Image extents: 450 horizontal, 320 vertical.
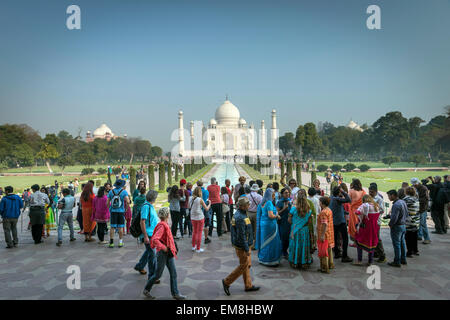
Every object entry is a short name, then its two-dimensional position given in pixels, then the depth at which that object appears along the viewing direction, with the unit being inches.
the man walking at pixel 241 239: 162.1
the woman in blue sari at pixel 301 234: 201.8
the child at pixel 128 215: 303.9
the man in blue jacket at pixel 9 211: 262.5
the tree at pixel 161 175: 753.6
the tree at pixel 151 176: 726.1
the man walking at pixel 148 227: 186.7
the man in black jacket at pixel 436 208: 290.2
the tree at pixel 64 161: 1277.3
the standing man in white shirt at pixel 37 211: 271.9
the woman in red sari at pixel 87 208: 277.7
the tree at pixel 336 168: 1263.4
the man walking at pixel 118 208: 256.4
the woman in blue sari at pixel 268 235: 210.4
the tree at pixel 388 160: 1533.0
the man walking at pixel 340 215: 223.1
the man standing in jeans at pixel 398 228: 206.8
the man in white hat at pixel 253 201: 243.0
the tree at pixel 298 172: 756.4
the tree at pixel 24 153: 1475.9
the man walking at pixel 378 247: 220.1
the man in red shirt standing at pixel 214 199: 289.6
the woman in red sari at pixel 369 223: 208.2
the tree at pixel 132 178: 680.4
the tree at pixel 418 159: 1413.9
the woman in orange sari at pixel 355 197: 234.4
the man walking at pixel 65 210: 269.7
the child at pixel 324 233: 197.5
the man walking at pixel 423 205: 265.0
